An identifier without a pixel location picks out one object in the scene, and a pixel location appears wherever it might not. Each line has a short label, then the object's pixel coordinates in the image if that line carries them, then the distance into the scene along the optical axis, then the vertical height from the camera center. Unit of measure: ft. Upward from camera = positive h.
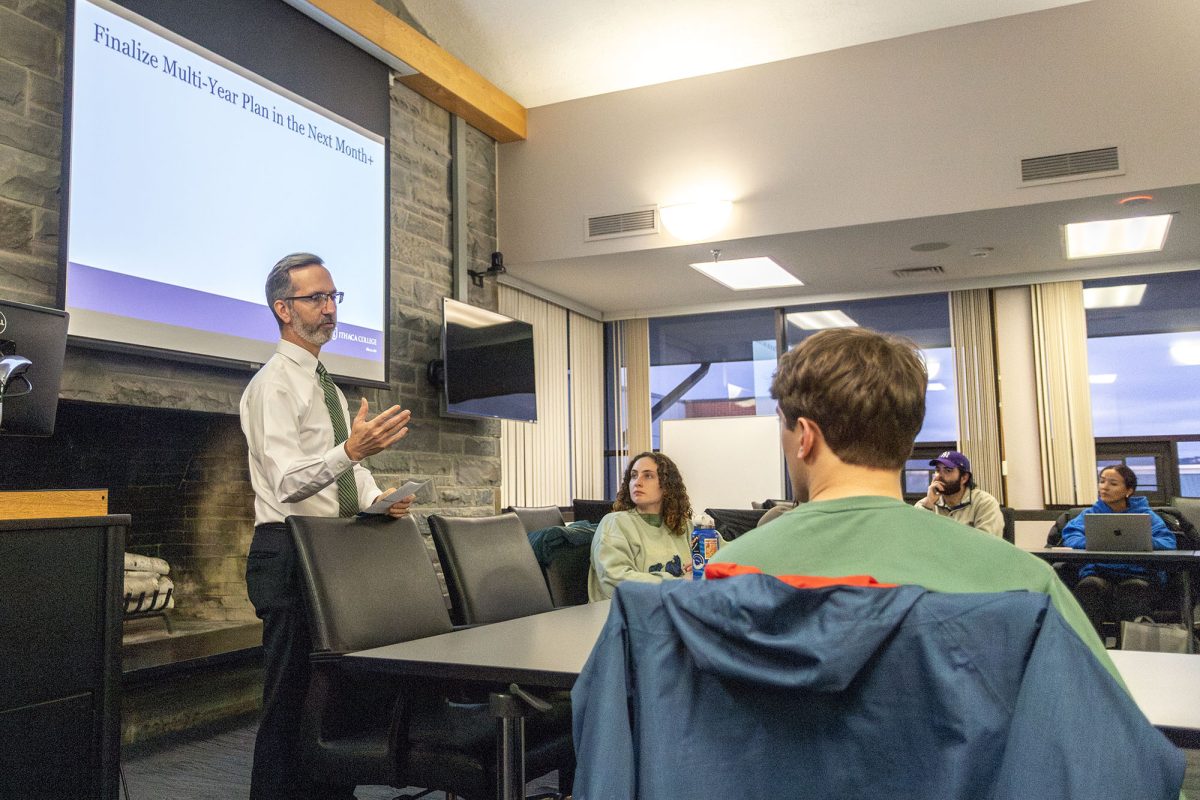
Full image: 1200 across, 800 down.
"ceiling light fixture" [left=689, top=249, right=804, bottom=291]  20.21 +4.22
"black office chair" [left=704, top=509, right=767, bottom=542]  15.43 -0.96
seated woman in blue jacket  15.71 -2.24
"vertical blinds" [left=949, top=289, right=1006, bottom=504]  22.12 +1.71
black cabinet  5.95 -1.18
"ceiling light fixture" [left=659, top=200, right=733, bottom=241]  17.71 +4.64
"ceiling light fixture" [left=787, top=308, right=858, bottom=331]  24.39 +3.68
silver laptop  14.83 -1.26
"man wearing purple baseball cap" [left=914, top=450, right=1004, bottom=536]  15.96 -0.66
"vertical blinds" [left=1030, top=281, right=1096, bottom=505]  21.42 +1.39
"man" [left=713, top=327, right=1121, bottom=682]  3.19 -0.13
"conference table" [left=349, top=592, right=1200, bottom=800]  4.23 -1.11
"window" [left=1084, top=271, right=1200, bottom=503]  21.01 +1.70
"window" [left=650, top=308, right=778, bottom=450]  24.72 +2.64
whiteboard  23.12 +0.06
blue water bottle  9.20 -0.82
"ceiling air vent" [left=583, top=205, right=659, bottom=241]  18.78 +4.84
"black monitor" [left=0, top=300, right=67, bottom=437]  6.88 +0.84
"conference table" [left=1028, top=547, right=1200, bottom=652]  14.07 -1.62
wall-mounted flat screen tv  16.79 +1.96
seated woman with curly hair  10.16 -0.72
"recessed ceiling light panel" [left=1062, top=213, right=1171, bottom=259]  17.78 +4.26
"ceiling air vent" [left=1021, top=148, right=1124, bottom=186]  15.61 +4.83
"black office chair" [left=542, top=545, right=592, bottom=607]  10.32 -1.20
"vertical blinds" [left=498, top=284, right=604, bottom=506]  20.90 +1.14
